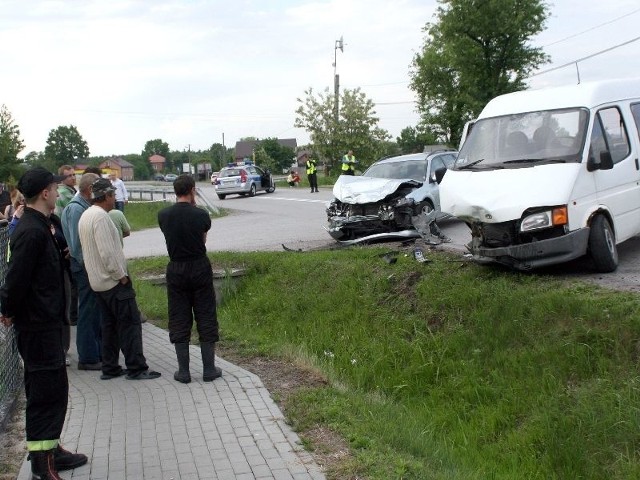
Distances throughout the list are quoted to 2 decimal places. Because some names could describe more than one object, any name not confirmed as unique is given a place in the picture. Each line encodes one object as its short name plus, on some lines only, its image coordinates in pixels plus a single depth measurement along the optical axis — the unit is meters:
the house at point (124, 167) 142.20
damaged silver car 13.82
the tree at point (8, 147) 55.84
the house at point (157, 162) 161.00
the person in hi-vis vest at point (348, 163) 26.59
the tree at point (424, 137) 58.94
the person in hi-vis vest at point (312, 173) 34.56
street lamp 48.66
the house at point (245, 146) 144.25
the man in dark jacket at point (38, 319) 4.83
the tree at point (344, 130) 48.22
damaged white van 8.55
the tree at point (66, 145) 119.75
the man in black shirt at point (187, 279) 7.05
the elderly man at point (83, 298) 7.72
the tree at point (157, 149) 169.12
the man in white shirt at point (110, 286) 7.01
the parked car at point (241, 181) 34.88
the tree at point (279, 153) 113.04
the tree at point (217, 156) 112.12
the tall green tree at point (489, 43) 41.27
